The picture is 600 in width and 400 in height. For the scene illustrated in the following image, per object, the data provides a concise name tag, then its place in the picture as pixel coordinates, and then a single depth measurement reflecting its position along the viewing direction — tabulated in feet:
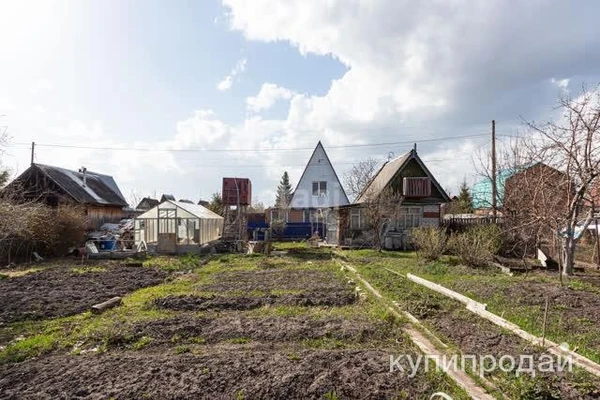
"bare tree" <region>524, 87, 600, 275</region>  35.83
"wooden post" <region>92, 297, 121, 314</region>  26.61
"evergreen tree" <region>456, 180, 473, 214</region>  108.24
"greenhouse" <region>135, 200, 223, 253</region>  71.10
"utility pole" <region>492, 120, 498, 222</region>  64.75
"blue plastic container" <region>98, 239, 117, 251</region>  75.31
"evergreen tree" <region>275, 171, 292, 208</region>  211.35
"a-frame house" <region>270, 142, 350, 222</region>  115.03
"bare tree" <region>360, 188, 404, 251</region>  71.72
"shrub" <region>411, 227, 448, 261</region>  52.49
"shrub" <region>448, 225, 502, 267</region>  48.32
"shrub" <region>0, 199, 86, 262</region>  59.72
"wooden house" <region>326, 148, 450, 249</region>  80.89
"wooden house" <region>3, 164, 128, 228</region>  95.96
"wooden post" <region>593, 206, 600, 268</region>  47.91
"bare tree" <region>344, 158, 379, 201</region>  167.79
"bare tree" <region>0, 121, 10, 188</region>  62.59
